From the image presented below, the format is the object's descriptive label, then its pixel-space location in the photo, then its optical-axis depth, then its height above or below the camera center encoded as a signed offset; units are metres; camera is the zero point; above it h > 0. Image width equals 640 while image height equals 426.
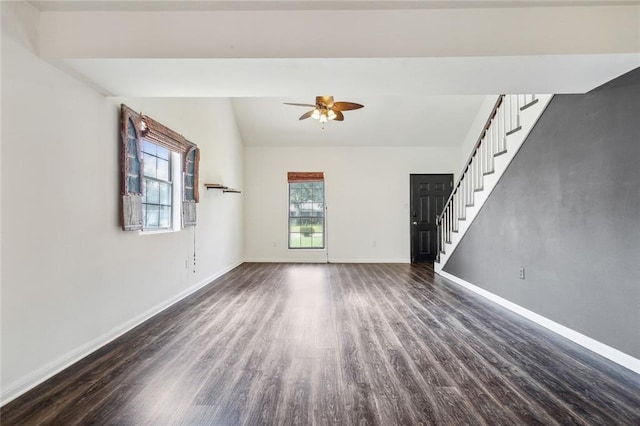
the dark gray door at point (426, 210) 7.56 +0.13
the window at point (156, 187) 3.53 +0.33
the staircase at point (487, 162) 3.48 +0.74
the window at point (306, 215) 7.72 +0.01
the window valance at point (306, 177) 7.61 +0.91
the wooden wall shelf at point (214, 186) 5.06 +0.47
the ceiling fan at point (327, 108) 4.44 +1.56
